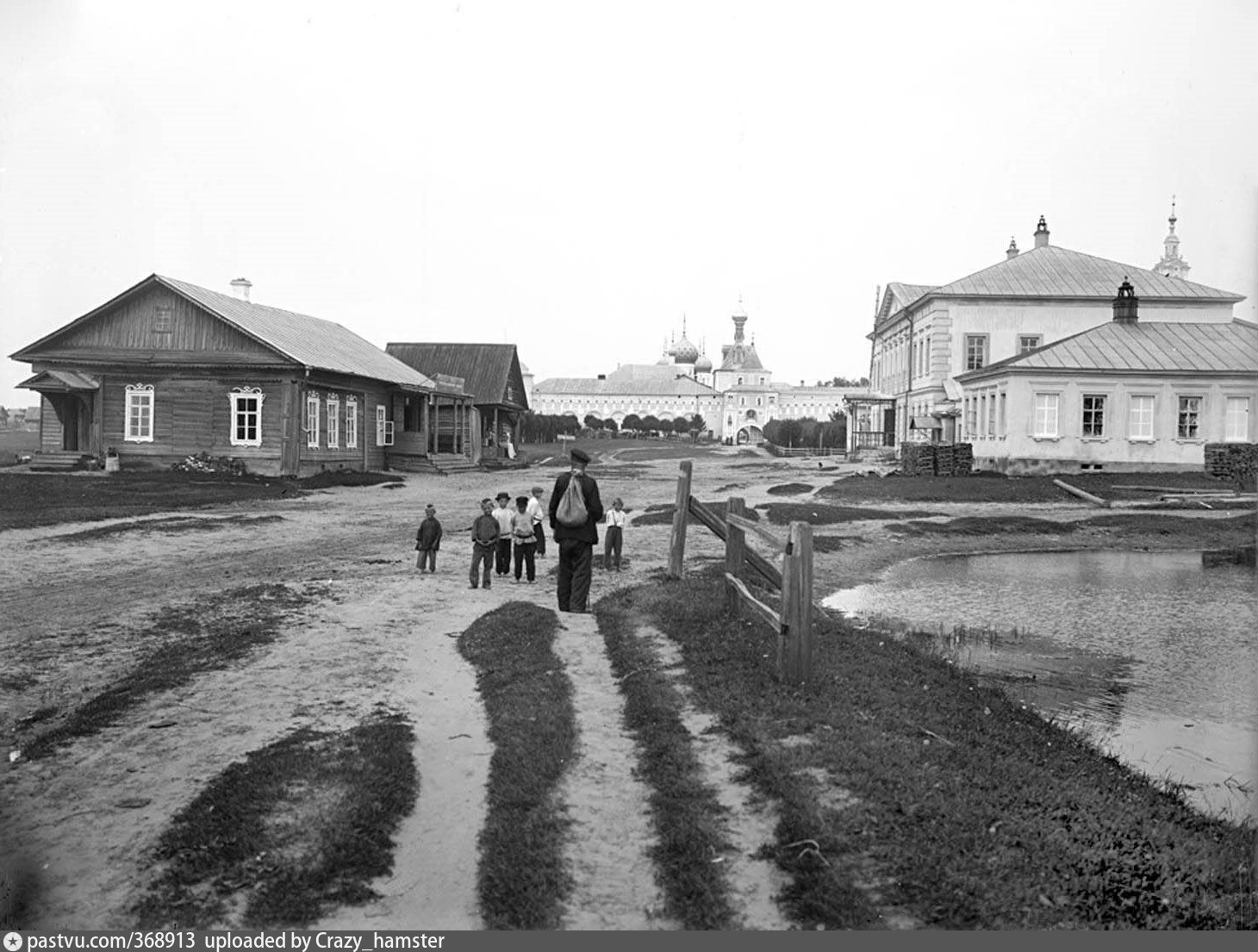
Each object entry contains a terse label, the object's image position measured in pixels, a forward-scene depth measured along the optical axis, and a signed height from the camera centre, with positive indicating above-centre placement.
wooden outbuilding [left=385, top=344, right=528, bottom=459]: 54.53 +3.40
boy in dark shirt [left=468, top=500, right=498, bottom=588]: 13.53 -1.23
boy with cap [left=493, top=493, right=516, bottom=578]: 14.34 -1.29
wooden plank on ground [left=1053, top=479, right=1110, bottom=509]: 29.42 -1.28
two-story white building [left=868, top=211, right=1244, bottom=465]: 50.50 +6.59
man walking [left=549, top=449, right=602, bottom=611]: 11.33 -1.03
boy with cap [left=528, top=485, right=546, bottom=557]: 14.66 -1.06
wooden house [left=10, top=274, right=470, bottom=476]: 32.69 +1.57
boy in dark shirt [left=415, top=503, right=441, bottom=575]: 14.76 -1.38
